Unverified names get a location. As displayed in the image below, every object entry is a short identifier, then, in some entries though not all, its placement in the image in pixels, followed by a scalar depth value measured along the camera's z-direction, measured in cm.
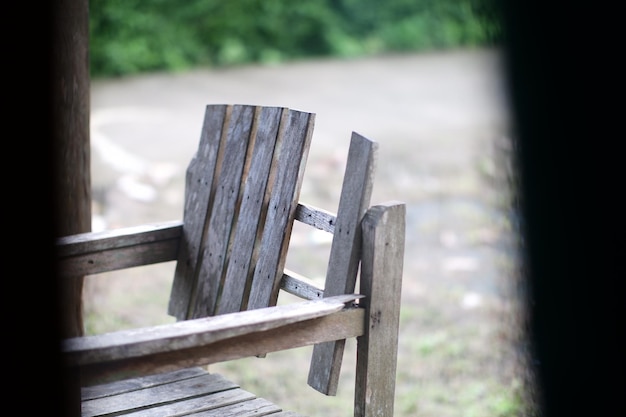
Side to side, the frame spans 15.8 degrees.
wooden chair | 480
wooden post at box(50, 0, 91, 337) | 569
